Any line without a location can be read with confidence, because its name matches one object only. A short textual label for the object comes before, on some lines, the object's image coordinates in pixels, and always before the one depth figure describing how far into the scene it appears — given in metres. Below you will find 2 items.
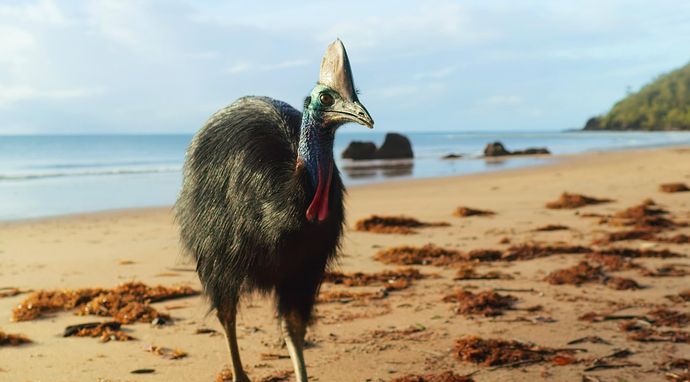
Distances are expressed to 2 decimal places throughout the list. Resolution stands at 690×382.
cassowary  3.55
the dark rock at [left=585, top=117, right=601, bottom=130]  116.88
